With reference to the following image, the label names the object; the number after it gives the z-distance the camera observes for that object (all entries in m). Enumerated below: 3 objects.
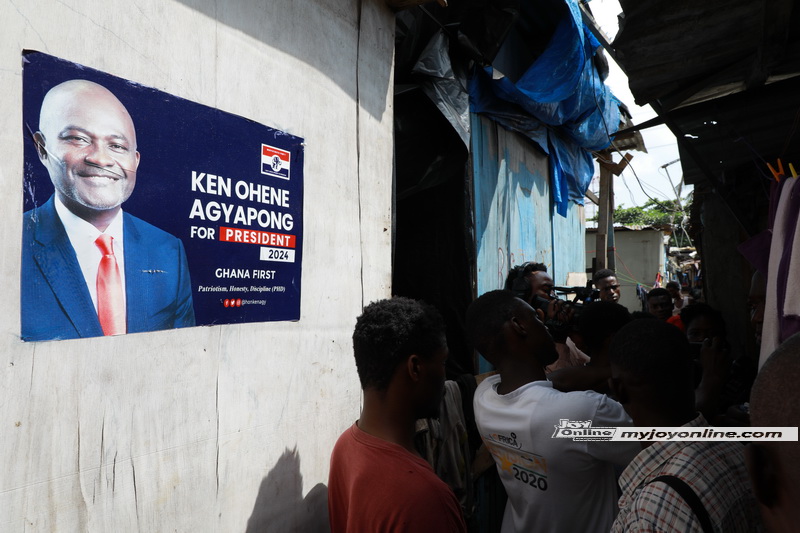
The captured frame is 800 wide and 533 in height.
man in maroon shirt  1.36
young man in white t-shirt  1.69
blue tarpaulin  3.93
